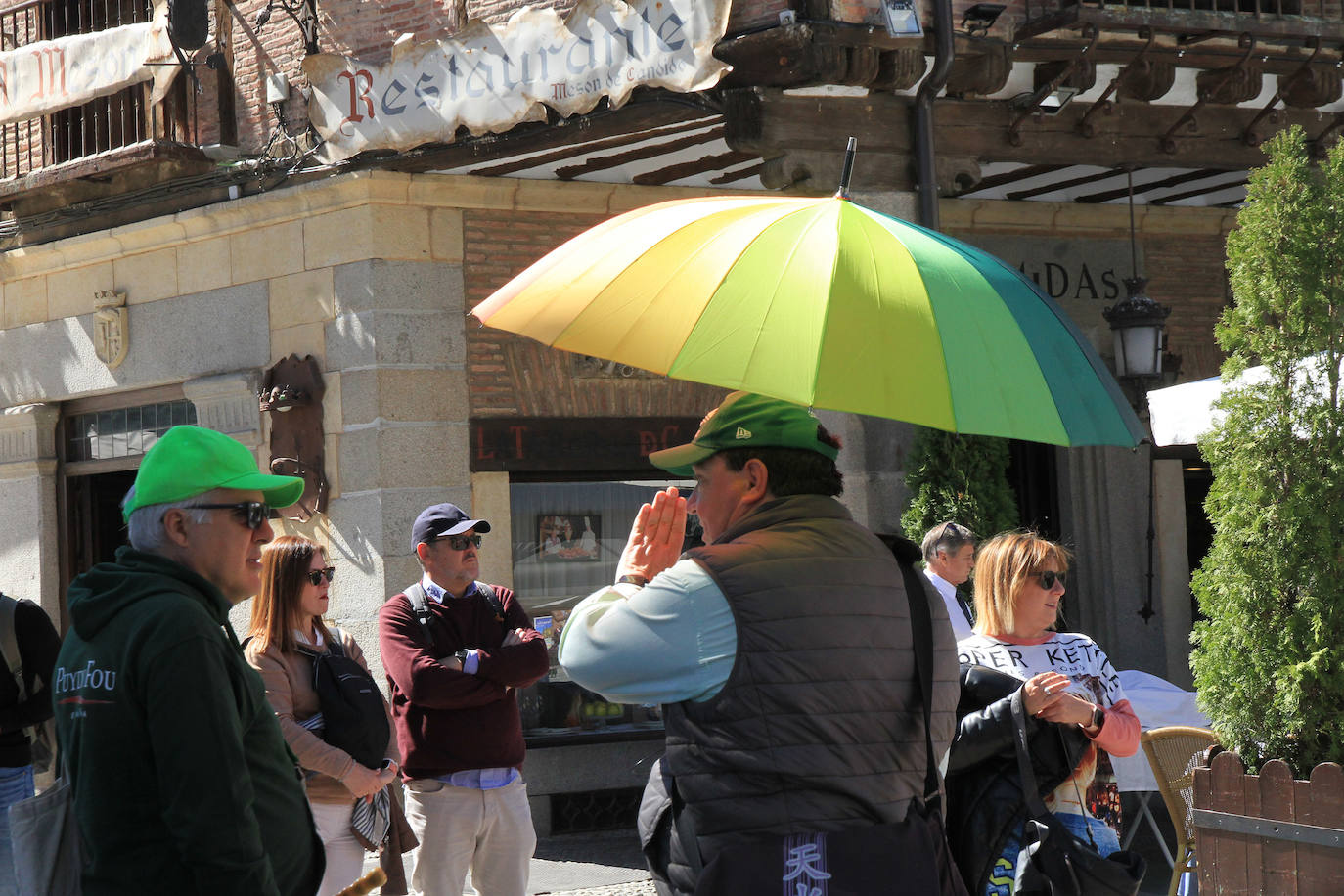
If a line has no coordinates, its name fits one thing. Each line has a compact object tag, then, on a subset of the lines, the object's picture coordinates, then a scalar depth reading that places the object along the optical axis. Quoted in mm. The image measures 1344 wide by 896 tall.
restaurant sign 15969
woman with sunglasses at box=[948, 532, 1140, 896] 7812
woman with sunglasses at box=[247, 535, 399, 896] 10180
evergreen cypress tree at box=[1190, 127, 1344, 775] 9992
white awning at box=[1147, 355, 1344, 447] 13766
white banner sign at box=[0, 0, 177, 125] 20594
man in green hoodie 5441
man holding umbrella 5762
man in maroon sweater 11070
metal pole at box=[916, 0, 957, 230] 16547
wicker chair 12070
